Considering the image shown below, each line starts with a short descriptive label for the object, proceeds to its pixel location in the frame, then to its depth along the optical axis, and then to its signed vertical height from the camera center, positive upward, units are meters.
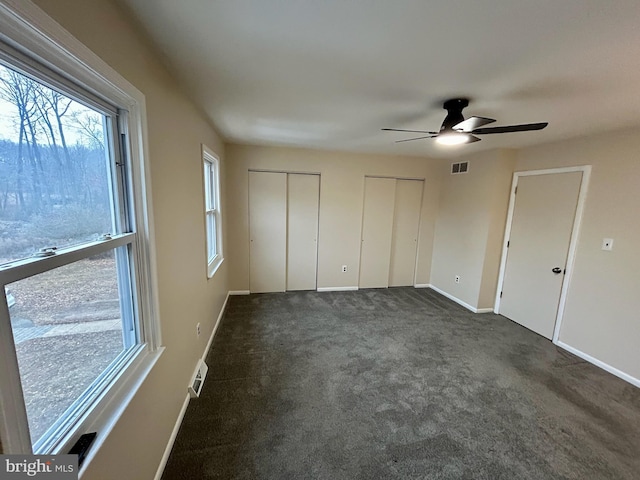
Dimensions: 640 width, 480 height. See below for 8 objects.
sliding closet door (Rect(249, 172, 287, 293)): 4.07 -0.45
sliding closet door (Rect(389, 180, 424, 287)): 4.64 -0.43
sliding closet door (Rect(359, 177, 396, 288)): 4.48 -0.42
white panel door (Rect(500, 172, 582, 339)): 2.99 -0.43
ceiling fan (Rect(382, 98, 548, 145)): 1.83 +0.61
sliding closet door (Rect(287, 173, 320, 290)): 4.19 -0.43
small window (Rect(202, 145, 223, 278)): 3.15 -0.12
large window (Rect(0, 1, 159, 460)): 0.69 -0.19
